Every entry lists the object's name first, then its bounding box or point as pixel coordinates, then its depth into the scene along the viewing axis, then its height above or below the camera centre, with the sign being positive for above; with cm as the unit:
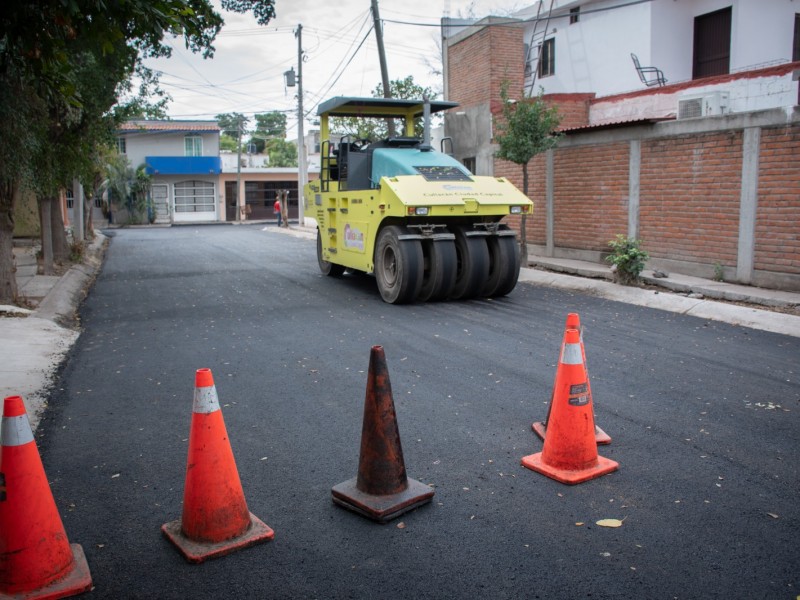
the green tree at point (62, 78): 542 +150
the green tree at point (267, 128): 8819 +1158
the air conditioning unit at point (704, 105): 1567 +248
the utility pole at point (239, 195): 4729 +143
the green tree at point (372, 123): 2295 +330
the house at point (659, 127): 1066 +157
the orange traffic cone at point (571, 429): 423 -128
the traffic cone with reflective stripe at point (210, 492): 345 -136
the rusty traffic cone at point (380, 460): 383 -134
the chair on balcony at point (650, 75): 2044 +419
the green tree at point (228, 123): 8184 +1159
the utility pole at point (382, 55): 2177 +497
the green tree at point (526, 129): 1348 +166
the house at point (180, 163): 4603 +341
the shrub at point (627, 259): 1130 -70
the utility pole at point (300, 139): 3203 +365
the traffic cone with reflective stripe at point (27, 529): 304 -137
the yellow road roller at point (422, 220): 1032 -7
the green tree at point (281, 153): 7223 +679
